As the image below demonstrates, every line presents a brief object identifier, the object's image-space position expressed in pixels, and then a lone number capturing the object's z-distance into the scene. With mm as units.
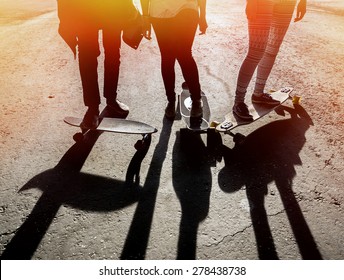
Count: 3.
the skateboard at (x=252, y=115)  3096
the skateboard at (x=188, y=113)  3232
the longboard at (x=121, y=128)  3068
